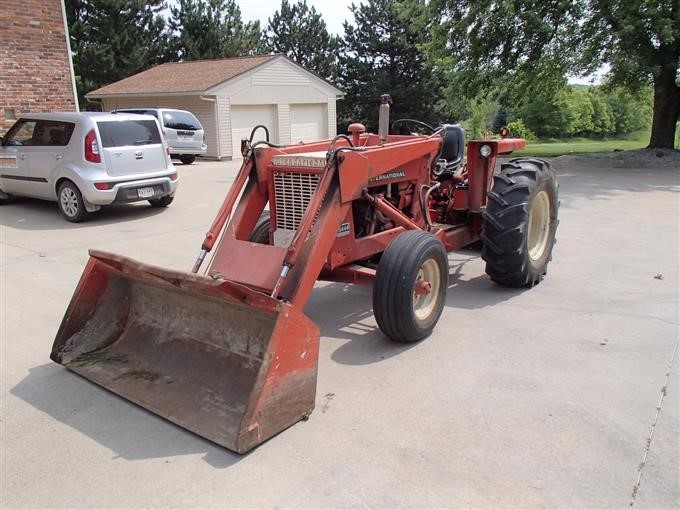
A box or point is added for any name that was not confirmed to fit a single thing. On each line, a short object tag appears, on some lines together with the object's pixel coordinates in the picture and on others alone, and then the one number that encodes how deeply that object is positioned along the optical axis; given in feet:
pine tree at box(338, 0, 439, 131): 111.96
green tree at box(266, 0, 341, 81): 123.03
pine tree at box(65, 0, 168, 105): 93.61
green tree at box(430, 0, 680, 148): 45.93
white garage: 74.74
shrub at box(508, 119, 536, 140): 106.42
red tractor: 10.84
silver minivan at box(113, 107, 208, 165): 64.23
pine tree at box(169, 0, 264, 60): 107.14
